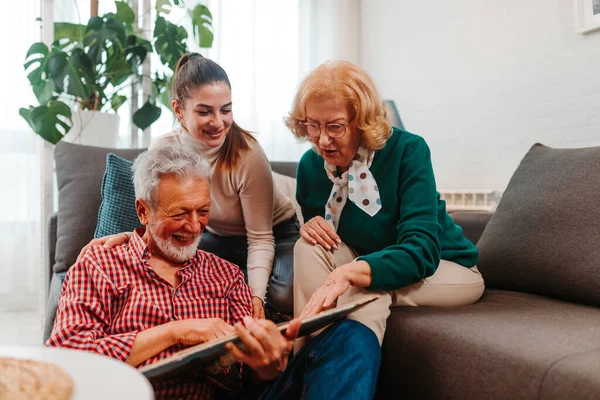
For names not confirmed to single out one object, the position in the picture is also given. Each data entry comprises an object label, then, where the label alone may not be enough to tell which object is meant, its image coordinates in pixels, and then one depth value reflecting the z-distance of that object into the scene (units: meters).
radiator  2.80
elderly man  1.06
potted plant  2.62
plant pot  2.78
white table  0.46
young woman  1.68
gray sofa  1.02
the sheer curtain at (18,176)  3.09
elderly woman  1.40
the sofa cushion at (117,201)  1.72
